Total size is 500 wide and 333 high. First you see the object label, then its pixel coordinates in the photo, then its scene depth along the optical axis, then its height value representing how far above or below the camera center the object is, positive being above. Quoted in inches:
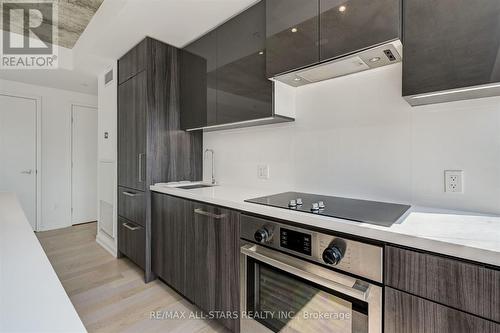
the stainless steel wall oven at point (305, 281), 36.6 -20.9
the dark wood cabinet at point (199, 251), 58.6 -24.6
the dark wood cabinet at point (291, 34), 52.6 +30.0
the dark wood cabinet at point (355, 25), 42.8 +26.6
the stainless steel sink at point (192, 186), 81.0 -7.7
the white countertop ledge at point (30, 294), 19.7 -12.9
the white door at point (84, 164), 168.9 +0.1
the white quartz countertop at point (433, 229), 28.6 -9.3
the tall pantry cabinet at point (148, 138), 90.1 +10.6
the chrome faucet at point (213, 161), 99.0 +1.3
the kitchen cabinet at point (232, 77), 65.4 +27.2
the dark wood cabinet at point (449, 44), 35.8 +19.1
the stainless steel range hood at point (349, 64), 46.6 +22.2
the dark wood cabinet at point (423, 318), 28.6 -19.4
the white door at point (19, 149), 143.0 +9.3
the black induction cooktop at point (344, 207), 40.9 -8.6
